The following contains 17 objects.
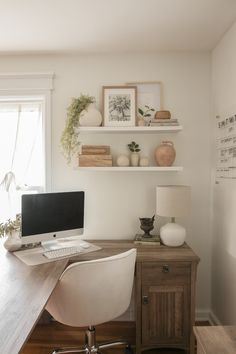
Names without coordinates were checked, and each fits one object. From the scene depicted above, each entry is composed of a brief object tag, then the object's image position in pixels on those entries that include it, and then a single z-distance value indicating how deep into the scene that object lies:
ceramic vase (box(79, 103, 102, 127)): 2.34
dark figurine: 2.37
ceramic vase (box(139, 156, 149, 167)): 2.40
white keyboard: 1.99
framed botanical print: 2.44
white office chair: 1.61
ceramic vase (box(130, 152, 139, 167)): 2.40
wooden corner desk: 2.00
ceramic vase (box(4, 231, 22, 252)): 2.12
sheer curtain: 2.61
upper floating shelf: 2.28
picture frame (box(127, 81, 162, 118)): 2.49
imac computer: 2.03
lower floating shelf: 2.31
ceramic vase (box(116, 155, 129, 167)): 2.38
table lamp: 2.14
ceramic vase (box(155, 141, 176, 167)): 2.32
